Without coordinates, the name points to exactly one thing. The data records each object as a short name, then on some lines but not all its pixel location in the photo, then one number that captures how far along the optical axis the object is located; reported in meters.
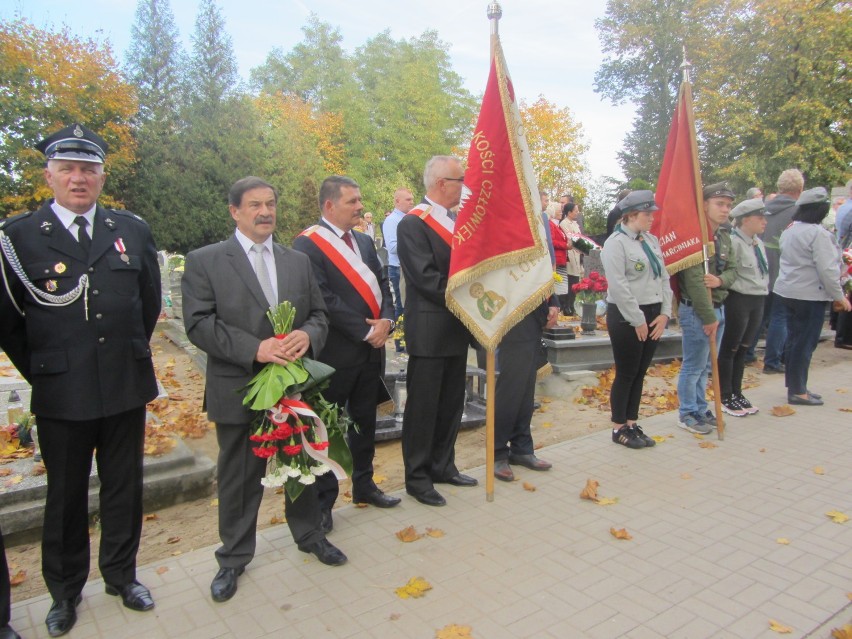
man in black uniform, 2.93
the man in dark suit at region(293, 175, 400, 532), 4.03
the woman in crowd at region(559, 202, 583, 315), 11.44
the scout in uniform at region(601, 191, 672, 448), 5.27
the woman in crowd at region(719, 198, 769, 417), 6.19
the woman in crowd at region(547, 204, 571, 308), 7.76
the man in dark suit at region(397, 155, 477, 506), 4.38
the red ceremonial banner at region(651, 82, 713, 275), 5.66
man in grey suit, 3.24
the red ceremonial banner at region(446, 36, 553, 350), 4.33
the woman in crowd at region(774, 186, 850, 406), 6.59
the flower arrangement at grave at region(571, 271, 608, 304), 8.02
